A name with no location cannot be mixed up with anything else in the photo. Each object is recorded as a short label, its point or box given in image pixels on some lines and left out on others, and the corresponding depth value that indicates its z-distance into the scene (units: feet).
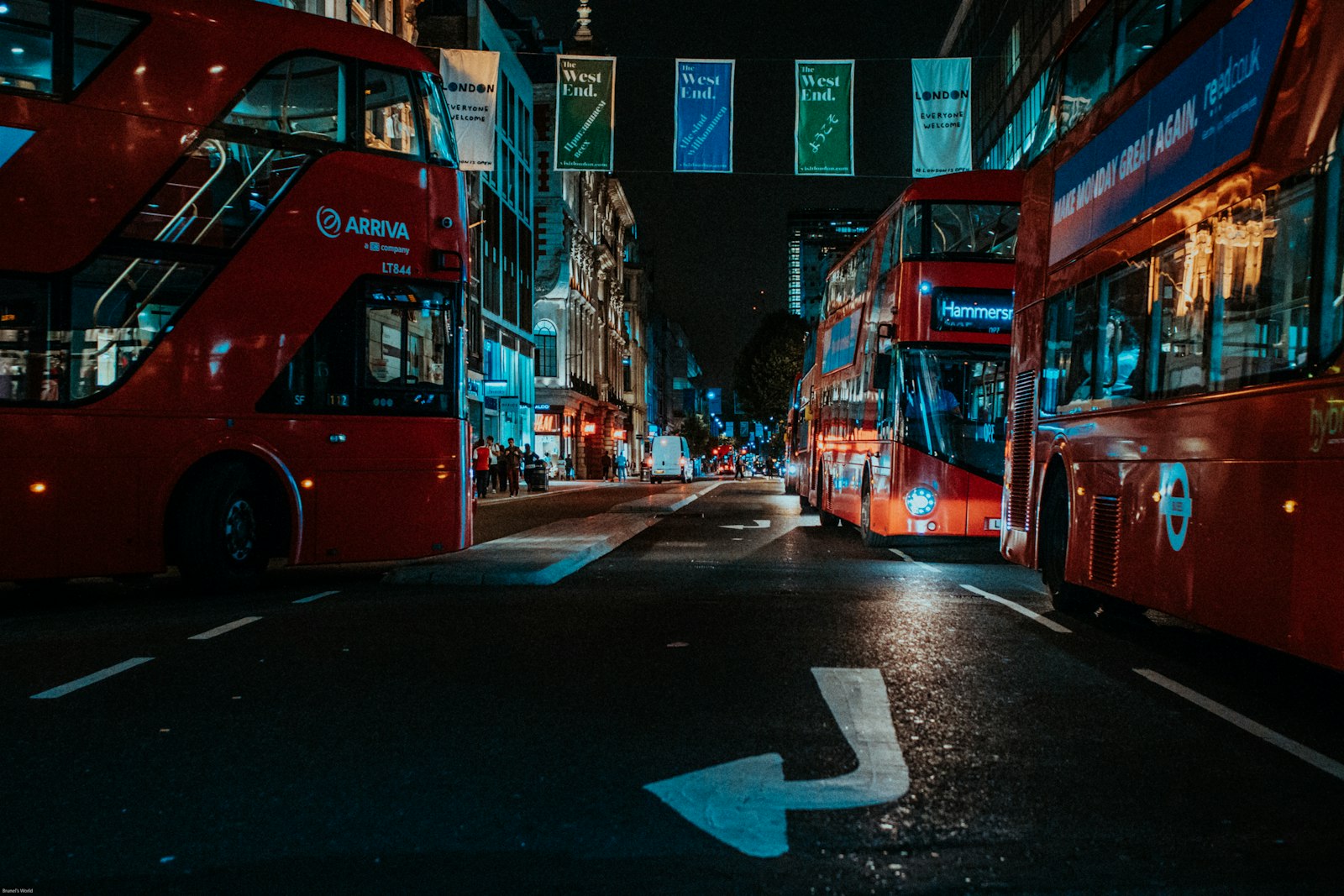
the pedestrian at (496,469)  148.87
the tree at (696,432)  470.80
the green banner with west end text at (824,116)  64.03
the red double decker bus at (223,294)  32.83
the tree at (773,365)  230.48
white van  241.96
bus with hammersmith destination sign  51.44
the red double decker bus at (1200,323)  18.39
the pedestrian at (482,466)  111.96
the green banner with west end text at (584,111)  64.44
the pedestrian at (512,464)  134.10
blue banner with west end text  63.36
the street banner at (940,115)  65.41
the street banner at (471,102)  69.36
